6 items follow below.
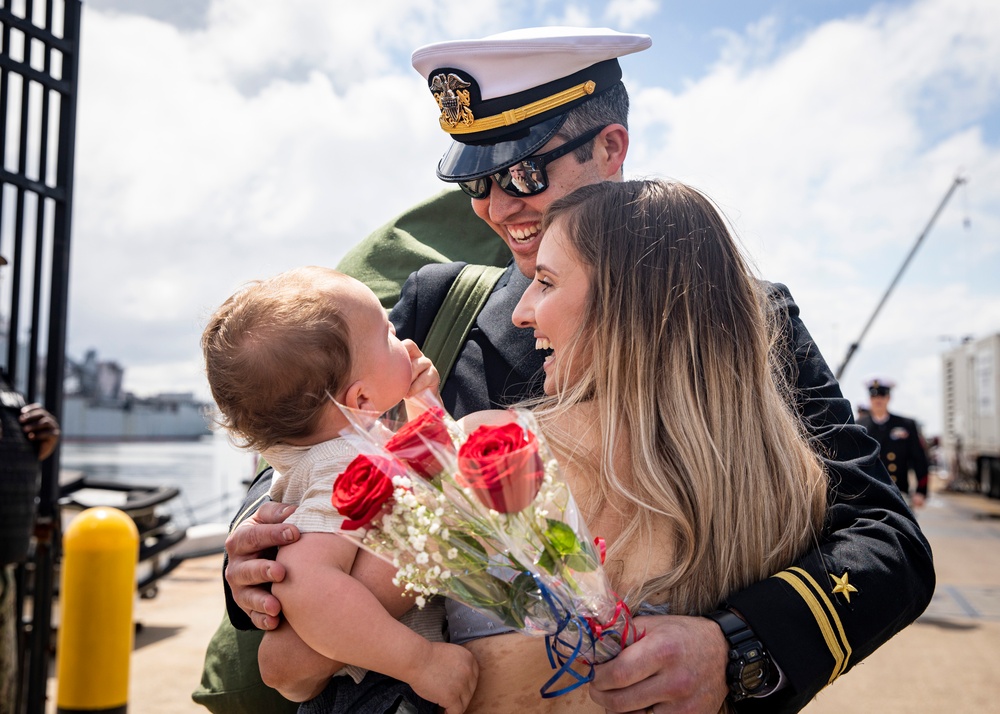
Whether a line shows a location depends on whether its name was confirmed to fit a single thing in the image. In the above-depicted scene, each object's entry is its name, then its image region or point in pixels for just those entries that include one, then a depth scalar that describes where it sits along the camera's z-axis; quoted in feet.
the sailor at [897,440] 30.81
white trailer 68.90
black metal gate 13.79
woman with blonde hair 4.65
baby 4.66
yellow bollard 10.00
